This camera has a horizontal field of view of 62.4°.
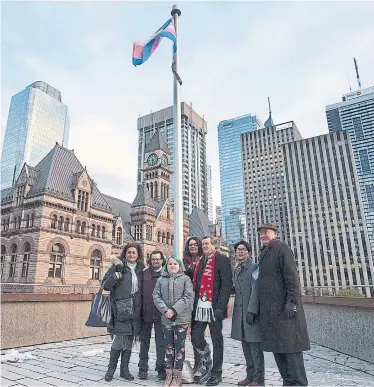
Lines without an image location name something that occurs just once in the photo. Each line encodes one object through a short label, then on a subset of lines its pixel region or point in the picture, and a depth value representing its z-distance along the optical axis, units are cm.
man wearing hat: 499
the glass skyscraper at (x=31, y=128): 14162
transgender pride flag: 1347
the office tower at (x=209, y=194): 17388
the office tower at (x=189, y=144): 15138
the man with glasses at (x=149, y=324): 648
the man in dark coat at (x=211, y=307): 601
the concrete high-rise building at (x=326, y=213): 10425
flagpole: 1117
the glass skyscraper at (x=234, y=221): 19050
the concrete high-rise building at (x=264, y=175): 13438
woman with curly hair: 639
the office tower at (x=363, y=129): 16512
